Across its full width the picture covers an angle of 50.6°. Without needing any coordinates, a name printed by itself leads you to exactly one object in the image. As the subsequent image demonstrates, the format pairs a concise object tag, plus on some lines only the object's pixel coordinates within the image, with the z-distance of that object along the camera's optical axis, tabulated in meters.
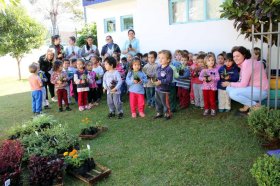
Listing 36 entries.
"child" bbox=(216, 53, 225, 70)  7.31
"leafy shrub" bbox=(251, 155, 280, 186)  2.90
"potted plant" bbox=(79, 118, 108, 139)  5.81
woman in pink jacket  5.76
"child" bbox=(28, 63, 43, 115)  7.97
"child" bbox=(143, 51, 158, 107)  7.44
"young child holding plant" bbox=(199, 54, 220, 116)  6.70
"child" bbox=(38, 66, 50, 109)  8.75
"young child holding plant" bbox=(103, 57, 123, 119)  7.24
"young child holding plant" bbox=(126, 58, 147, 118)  7.09
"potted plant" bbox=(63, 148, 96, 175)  4.19
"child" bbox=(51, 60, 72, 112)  8.16
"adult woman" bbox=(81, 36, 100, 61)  10.25
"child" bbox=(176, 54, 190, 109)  7.36
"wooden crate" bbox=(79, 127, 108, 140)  5.79
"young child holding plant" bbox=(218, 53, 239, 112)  6.69
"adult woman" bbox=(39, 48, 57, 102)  9.25
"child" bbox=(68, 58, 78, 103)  8.92
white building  8.28
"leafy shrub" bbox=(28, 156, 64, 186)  3.90
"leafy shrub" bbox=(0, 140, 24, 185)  3.78
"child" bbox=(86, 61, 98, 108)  8.37
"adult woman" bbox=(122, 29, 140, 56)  9.88
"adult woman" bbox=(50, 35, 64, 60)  9.89
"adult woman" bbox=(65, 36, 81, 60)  10.39
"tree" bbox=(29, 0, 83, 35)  40.41
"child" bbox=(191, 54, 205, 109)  7.24
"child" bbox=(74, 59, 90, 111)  8.07
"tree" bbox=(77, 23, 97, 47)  19.26
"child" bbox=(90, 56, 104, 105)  8.63
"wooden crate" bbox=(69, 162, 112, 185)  3.98
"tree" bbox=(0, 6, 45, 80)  17.41
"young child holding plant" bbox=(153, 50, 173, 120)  6.62
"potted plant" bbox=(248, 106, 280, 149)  4.46
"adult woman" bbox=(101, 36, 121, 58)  10.18
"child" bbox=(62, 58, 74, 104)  8.70
